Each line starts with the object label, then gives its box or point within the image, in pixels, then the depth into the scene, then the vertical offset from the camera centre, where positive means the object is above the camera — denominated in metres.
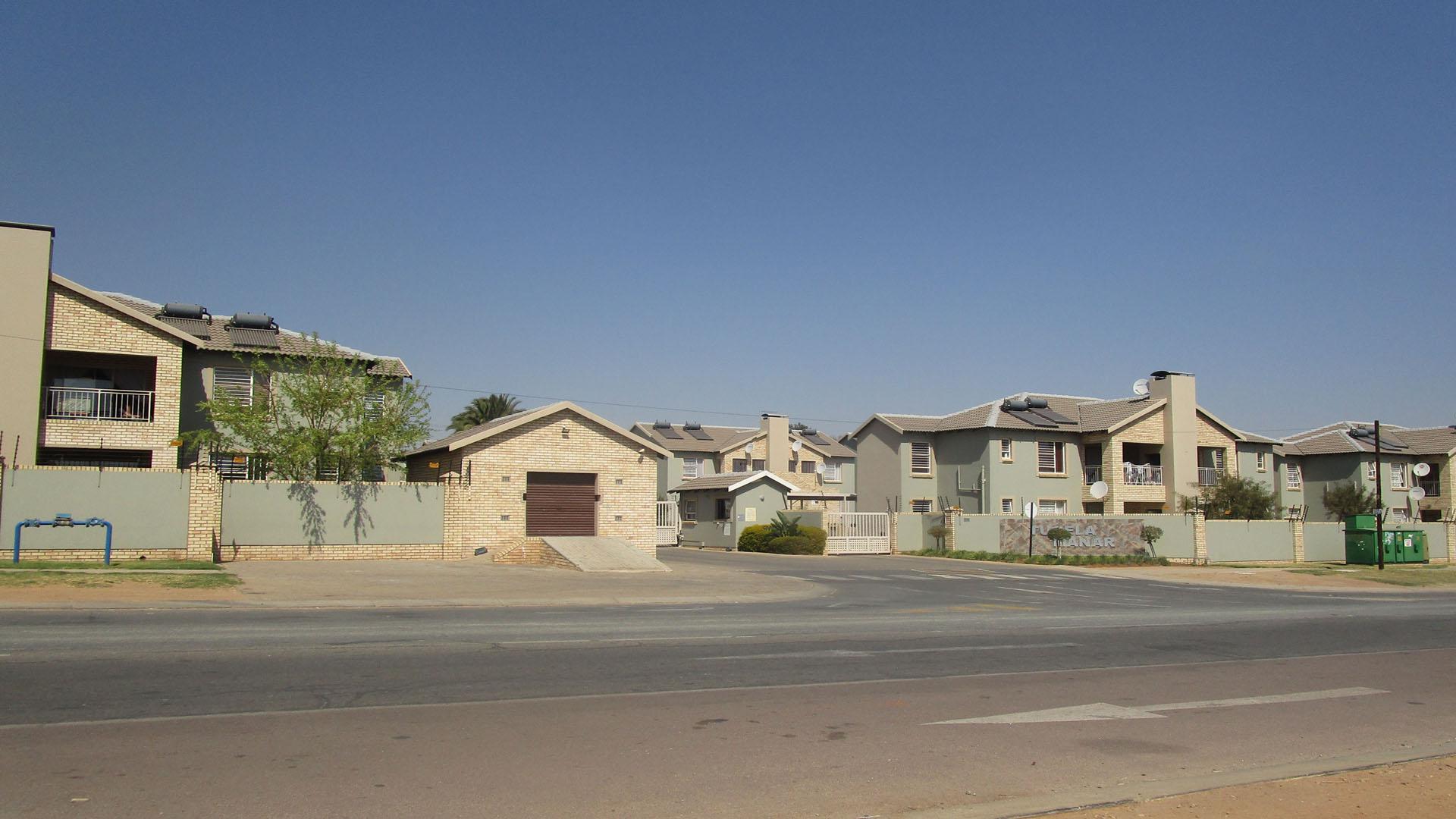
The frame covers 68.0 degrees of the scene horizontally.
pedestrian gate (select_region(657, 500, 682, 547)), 54.06 -1.00
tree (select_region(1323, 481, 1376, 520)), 56.38 +0.46
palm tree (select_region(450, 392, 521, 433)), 64.62 +5.58
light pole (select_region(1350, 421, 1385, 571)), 41.41 -0.76
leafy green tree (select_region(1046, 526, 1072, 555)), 41.66 -1.06
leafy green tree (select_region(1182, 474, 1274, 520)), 48.09 +0.39
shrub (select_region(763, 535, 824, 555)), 44.81 -1.69
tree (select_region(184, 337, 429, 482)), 30.64 +2.34
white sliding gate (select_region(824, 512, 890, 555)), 46.22 -1.15
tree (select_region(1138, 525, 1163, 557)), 42.88 -1.03
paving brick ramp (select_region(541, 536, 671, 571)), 28.67 -1.40
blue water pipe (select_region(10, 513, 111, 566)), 23.84 -0.48
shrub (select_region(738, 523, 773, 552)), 47.16 -1.45
